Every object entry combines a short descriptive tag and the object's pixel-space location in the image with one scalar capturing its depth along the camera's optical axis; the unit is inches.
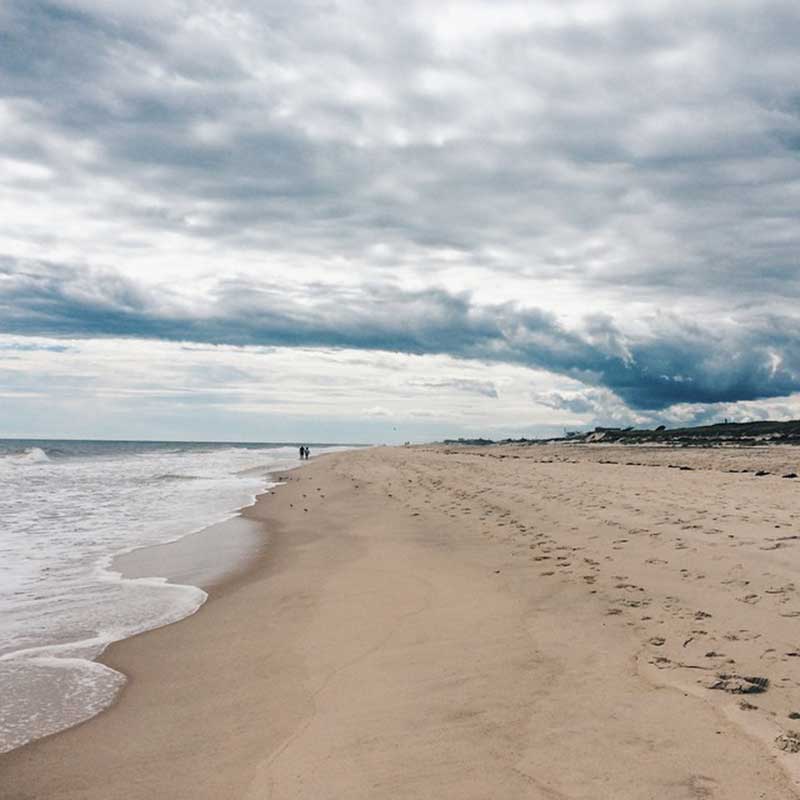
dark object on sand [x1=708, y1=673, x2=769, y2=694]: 192.9
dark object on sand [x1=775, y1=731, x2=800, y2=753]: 157.3
